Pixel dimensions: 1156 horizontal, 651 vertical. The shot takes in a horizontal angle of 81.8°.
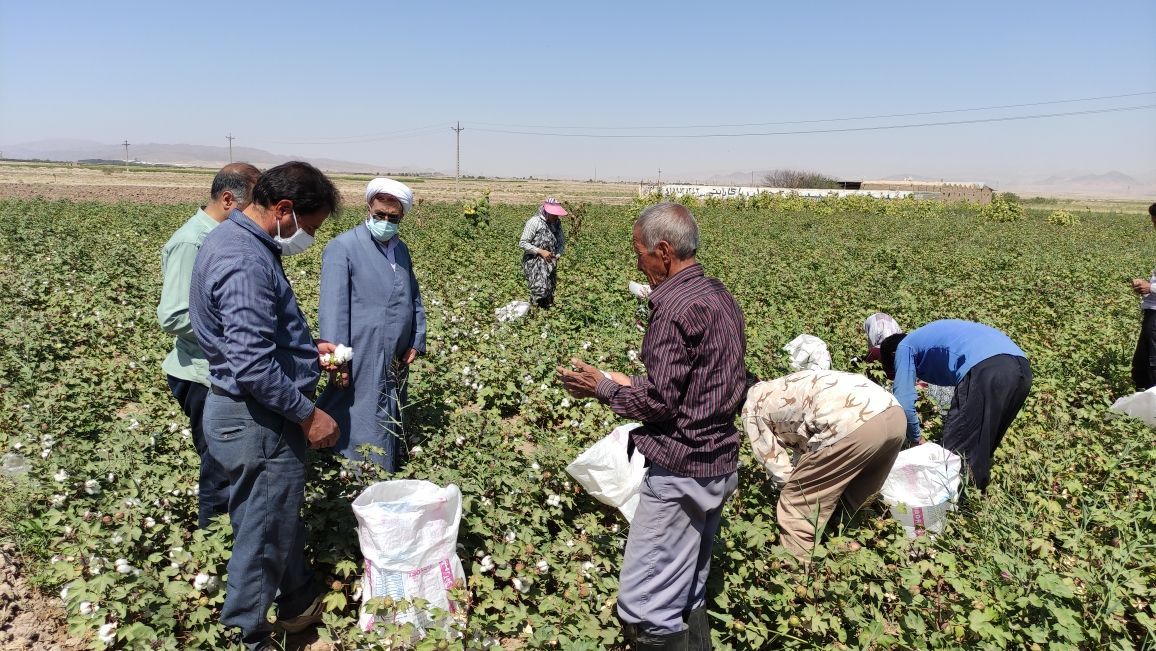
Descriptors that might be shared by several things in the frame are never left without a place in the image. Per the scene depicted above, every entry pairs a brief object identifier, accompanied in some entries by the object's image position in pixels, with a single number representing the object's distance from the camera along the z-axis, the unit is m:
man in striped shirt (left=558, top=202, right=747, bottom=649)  2.04
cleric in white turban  3.20
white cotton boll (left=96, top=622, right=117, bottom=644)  2.13
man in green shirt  2.63
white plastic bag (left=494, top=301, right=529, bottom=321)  6.30
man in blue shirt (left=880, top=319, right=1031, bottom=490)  3.30
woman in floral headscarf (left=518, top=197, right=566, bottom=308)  6.83
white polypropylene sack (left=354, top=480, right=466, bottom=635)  2.27
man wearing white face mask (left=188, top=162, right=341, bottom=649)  2.06
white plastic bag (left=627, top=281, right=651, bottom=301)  4.18
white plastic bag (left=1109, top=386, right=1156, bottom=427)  4.22
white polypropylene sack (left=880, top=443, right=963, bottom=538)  3.14
